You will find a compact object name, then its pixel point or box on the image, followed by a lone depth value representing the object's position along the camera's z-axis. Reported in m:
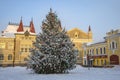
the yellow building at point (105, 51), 42.56
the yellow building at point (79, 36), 67.12
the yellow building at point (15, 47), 57.41
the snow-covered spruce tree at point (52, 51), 22.10
